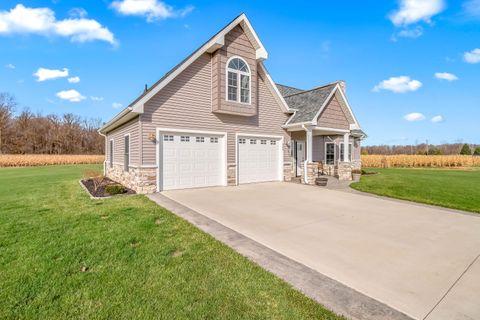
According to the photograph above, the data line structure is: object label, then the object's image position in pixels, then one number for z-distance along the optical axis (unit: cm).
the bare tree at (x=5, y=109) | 4066
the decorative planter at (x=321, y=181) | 1240
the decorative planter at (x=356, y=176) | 1500
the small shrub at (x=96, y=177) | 1205
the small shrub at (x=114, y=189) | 947
